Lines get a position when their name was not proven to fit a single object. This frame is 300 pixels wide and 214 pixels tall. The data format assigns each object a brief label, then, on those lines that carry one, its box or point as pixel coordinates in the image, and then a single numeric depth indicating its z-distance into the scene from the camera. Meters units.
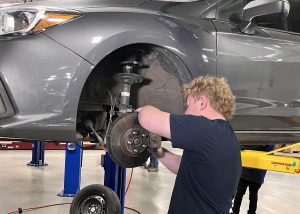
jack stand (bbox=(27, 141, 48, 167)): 7.30
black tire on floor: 2.33
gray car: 1.59
